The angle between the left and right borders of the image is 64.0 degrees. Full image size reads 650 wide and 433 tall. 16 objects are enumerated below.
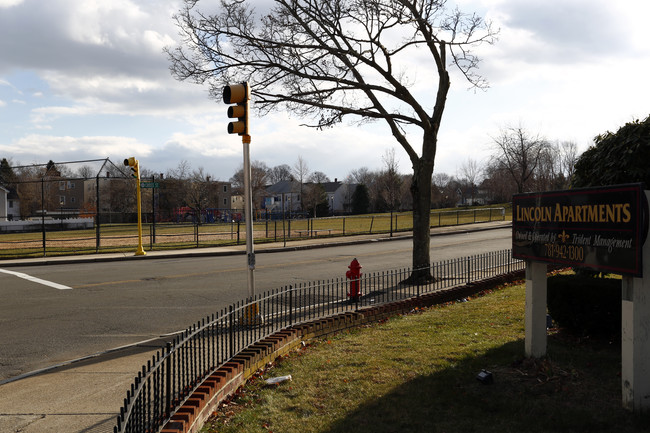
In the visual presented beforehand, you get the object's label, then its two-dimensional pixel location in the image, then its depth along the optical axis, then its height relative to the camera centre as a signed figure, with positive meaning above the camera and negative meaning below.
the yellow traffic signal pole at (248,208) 8.84 -0.02
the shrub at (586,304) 7.55 -1.53
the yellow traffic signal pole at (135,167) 23.06 +1.85
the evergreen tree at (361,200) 98.94 +0.97
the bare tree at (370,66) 13.81 +3.79
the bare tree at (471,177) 108.78 +5.58
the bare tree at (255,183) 82.26 +4.40
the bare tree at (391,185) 64.81 +3.04
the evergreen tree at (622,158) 8.02 +0.71
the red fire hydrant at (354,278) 10.58 -1.56
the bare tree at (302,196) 82.86 +1.88
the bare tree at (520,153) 48.14 +4.97
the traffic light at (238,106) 8.73 +1.72
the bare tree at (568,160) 88.00 +7.15
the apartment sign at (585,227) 5.28 -0.29
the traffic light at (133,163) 23.20 +2.02
